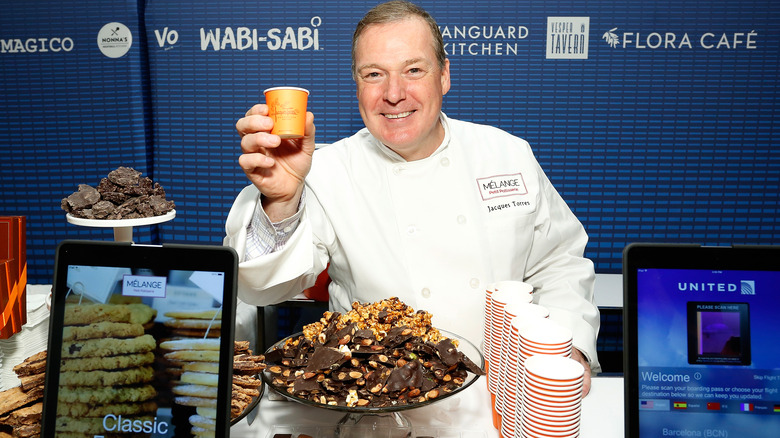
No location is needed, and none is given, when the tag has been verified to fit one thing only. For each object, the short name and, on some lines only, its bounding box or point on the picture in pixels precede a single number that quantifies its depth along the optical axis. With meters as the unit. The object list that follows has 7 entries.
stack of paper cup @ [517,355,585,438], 0.85
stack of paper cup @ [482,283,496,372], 1.32
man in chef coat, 1.87
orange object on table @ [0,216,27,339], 1.38
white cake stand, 2.04
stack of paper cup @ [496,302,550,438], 1.02
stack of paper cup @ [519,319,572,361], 0.94
